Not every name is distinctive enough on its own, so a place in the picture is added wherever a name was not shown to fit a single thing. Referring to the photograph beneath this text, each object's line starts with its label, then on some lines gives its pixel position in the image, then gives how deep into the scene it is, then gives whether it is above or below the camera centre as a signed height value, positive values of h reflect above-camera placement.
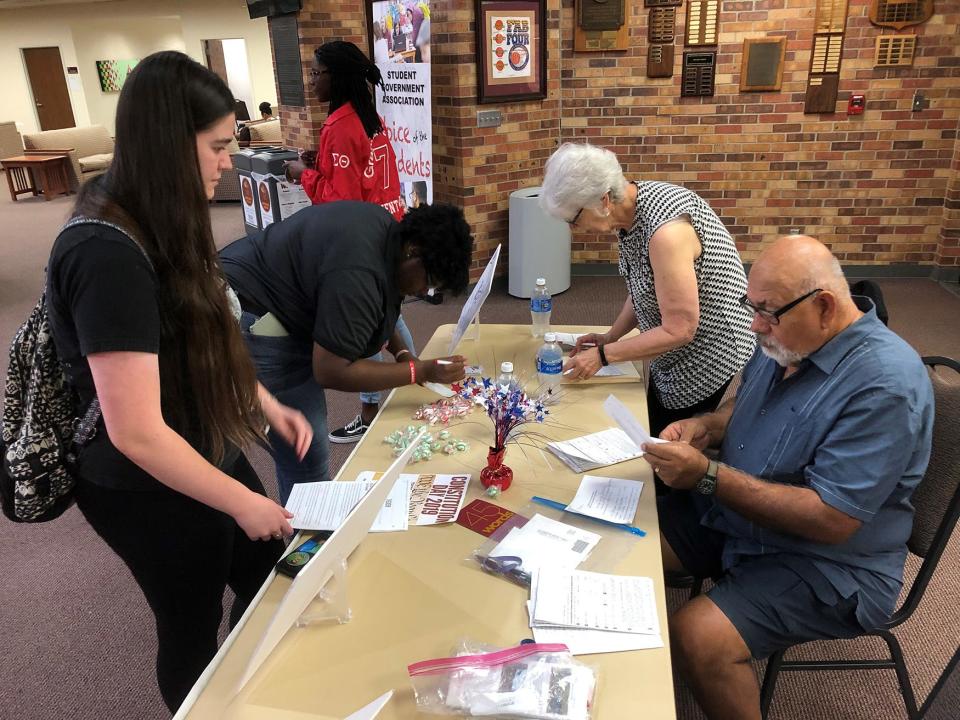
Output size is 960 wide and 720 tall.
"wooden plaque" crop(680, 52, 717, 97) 4.83 +0.09
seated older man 1.35 -0.77
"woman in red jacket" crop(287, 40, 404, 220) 3.46 -0.15
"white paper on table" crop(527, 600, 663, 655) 1.16 -0.87
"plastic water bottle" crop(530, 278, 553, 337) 2.44 -0.72
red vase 1.59 -0.81
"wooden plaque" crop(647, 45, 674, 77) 4.85 +0.19
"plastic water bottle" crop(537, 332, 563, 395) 2.06 -0.77
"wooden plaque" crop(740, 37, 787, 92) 4.72 +0.14
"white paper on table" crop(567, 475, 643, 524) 1.49 -0.85
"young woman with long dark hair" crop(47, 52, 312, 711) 1.02 -0.39
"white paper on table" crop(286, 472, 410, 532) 1.47 -0.83
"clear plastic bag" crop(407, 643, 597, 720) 1.03 -0.85
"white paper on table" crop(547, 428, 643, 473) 1.69 -0.84
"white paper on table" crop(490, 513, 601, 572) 1.36 -0.86
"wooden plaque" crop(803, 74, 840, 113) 4.75 -0.06
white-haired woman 1.96 -0.51
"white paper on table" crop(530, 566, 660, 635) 1.21 -0.86
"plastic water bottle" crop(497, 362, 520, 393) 1.69 -0.77
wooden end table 8.91 -0.80
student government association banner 4.59 +0.07
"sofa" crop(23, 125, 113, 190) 9.47 -0.48
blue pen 1.44 -0.85
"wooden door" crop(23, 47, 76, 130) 13.16 +0.42
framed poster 4.56 +0.28
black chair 1.47 -0.85
